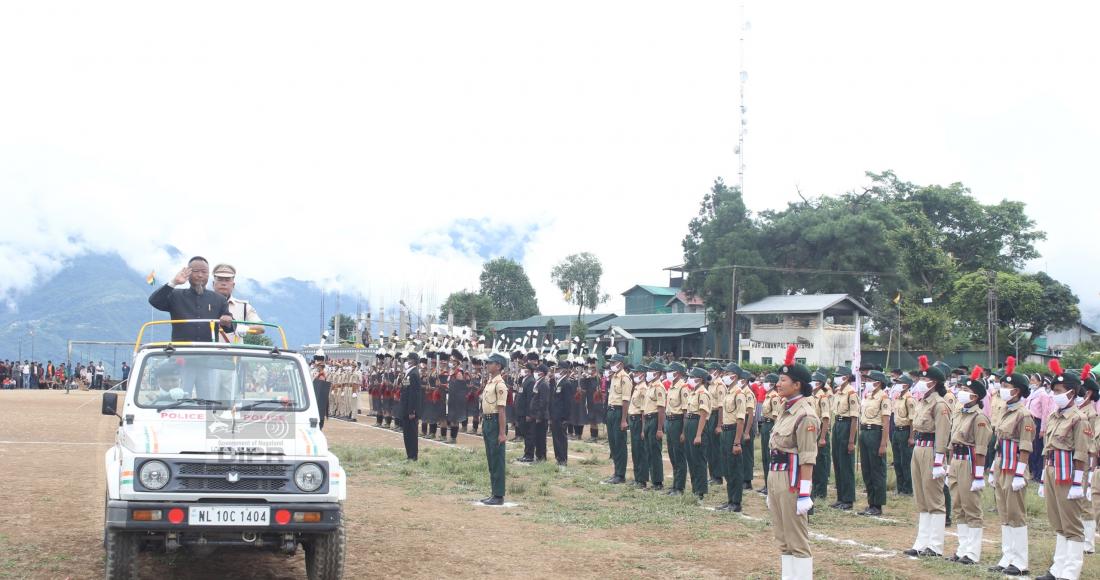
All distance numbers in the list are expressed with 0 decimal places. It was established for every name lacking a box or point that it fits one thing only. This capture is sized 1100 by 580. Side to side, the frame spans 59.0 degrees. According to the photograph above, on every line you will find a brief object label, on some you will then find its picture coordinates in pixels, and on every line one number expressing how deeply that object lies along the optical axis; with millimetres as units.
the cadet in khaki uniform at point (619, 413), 15539
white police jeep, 6684
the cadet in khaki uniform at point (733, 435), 12477
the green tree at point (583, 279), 67875
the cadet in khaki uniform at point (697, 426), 13625
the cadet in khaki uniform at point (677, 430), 14016
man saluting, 8992
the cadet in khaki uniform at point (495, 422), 12438
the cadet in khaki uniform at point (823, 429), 13359
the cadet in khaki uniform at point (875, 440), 12781
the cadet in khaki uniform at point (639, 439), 14812
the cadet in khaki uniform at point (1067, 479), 8742
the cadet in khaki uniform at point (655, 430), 14445
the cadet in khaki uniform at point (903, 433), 13117
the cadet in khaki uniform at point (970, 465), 9516
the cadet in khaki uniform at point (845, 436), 13141
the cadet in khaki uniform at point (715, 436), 13977
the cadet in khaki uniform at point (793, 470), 7480
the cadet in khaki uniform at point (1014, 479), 9055
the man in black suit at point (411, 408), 17328
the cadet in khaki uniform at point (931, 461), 9836
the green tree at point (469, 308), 71938
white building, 46781
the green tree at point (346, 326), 87750
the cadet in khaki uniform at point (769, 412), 14750
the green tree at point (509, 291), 81312
